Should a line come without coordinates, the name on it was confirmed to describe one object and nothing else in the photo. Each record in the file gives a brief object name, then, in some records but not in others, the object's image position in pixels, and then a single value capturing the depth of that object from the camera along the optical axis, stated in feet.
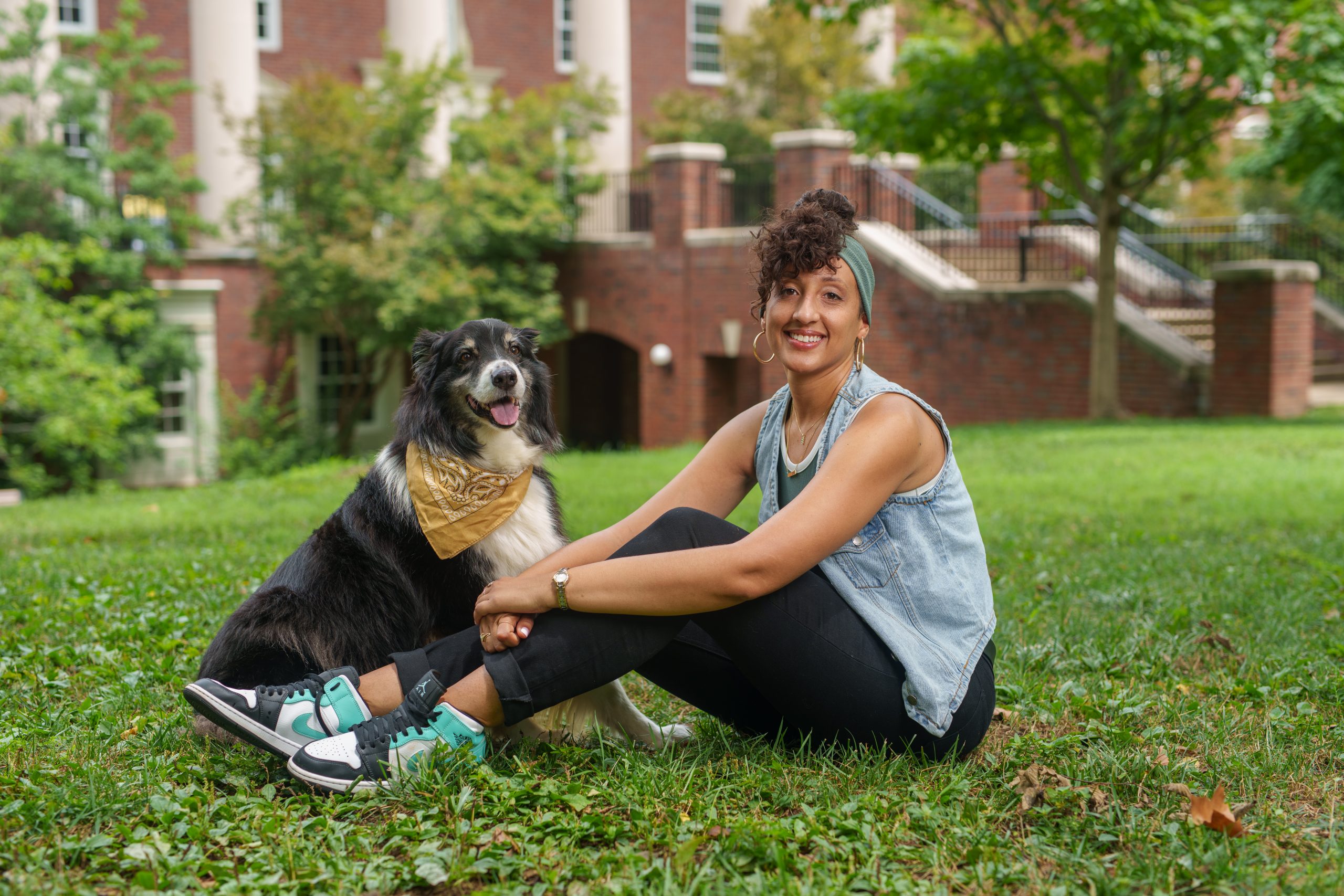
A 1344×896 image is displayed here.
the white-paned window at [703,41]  95.55
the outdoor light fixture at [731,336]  63.77
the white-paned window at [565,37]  91.25
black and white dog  10.89
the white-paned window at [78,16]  71.00
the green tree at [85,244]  55.77
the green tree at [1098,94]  42.27
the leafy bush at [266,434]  66.03
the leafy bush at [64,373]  54.49
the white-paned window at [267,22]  79.92
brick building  53.01
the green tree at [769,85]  79.15
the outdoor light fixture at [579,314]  71.56
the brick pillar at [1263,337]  47.32
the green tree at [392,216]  62.39
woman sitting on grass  9.29
